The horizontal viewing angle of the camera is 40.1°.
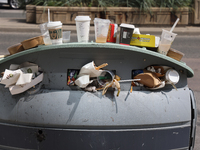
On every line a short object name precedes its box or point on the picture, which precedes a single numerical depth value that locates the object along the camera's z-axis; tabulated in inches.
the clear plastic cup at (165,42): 100.4
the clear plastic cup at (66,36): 110.2
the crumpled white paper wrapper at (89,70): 85.0
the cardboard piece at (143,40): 100.0
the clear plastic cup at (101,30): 96.0
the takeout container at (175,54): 100.7
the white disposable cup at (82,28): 99.0
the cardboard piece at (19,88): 85.6
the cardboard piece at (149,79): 88.0
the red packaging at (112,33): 105.1
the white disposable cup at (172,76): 89.0
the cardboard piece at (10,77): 85.6
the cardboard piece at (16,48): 101.8
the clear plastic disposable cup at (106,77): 88.1
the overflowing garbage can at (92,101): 83.6
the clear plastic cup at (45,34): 103.0
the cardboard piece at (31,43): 96.8
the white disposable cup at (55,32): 94.3
